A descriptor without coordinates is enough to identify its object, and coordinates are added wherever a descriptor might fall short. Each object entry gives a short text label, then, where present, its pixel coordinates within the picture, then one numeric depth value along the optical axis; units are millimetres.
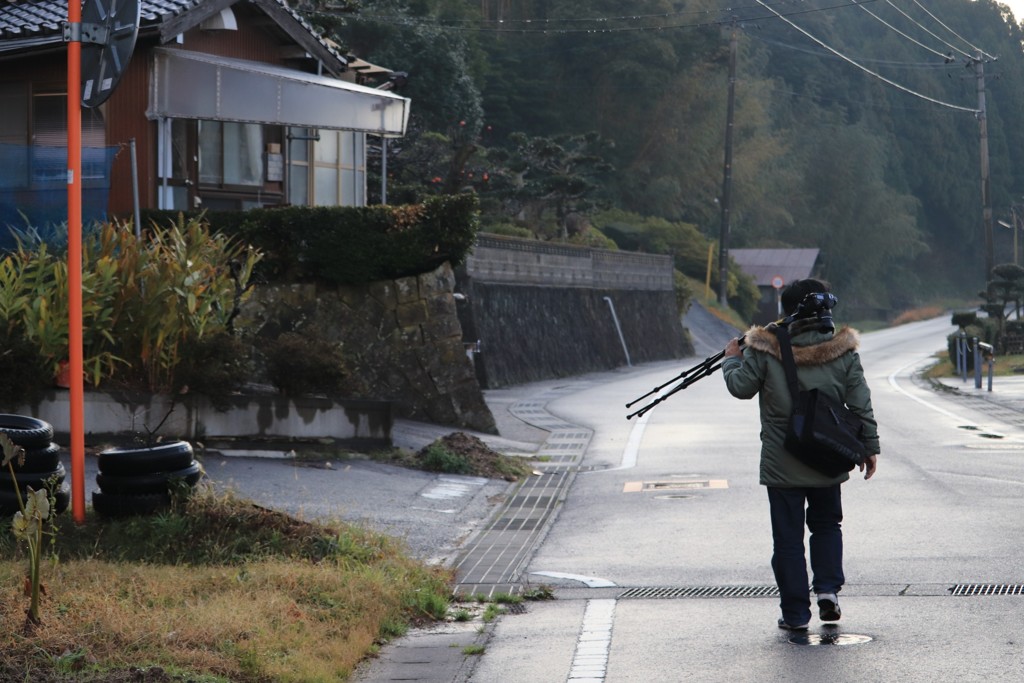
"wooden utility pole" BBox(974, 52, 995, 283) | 48000
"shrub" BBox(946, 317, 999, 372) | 39844
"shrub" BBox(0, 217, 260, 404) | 13750
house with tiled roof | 22047
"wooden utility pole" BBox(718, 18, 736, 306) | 61875
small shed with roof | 85562
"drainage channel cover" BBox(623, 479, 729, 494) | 14023
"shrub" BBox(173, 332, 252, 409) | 14445
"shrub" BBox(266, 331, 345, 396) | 15211
